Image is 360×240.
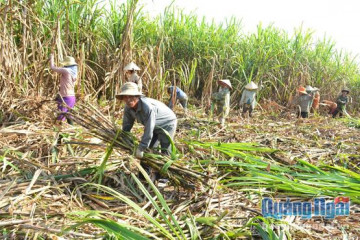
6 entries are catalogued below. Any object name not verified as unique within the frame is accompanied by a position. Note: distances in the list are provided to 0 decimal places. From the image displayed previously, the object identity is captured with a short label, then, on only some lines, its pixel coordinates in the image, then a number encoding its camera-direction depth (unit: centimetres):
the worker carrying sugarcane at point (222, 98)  516
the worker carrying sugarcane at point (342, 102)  764
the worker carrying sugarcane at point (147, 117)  245
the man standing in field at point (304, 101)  703
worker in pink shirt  401
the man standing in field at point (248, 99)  648
